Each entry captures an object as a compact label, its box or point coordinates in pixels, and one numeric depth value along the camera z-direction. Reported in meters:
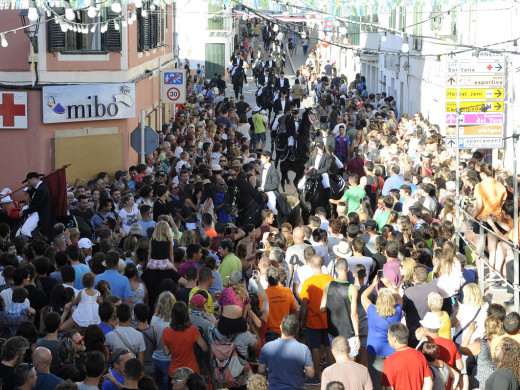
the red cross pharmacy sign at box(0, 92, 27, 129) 18.53
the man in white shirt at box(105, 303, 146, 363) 9.09
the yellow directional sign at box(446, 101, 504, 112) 15.93
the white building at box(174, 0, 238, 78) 50.84
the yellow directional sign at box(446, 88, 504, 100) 15.80
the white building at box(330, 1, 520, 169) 21.98
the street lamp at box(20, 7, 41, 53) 18.47
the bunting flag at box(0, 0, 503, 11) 16.02
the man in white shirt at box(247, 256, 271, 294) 10.95
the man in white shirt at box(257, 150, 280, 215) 17.14
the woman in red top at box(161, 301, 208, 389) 9.15
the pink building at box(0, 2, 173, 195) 18.64
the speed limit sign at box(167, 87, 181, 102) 22.72
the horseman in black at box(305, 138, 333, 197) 18.23
